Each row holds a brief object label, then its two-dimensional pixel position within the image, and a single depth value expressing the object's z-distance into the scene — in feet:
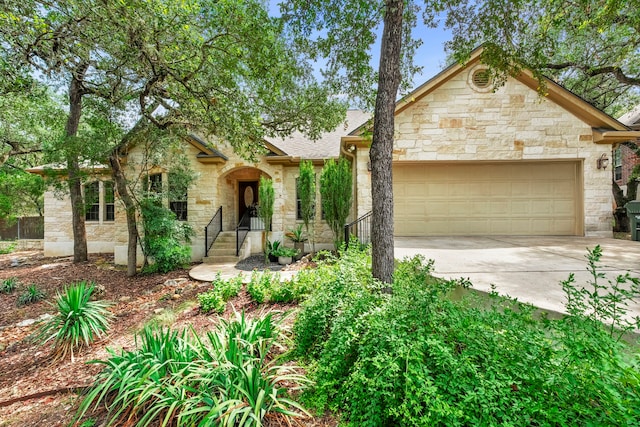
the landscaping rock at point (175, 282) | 23.53
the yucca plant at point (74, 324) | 13.48
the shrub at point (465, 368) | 5.41
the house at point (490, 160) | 25.25
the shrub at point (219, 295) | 15.72
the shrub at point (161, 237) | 26.83
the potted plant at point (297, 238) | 34.24
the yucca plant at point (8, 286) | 23.29
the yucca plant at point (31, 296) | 20.89
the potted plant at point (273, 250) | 31.35
